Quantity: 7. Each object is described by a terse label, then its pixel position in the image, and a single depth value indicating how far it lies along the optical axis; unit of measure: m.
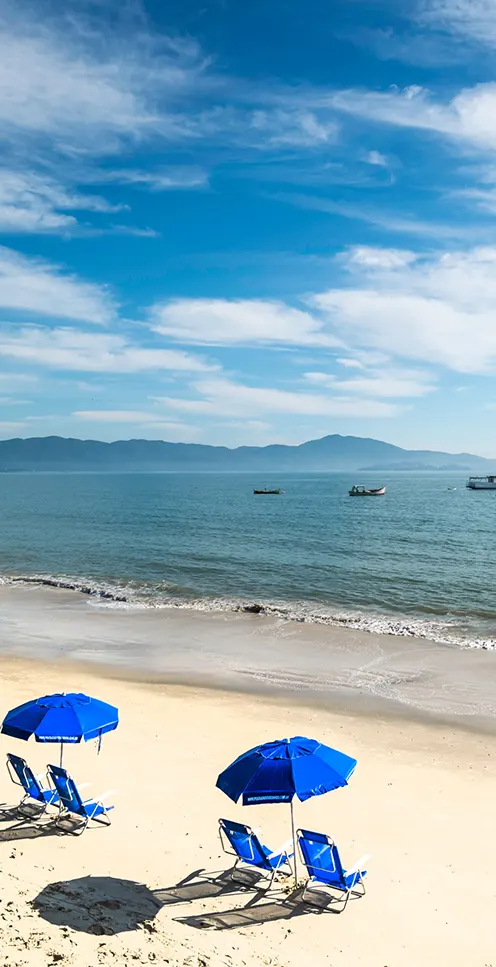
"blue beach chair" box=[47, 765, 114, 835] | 10.61
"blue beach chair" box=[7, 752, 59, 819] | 11.02
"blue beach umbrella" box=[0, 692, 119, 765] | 10.59
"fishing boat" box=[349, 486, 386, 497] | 137.19
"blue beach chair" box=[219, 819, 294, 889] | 9.15
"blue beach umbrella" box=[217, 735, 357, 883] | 8.54
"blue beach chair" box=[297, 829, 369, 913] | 8.91
